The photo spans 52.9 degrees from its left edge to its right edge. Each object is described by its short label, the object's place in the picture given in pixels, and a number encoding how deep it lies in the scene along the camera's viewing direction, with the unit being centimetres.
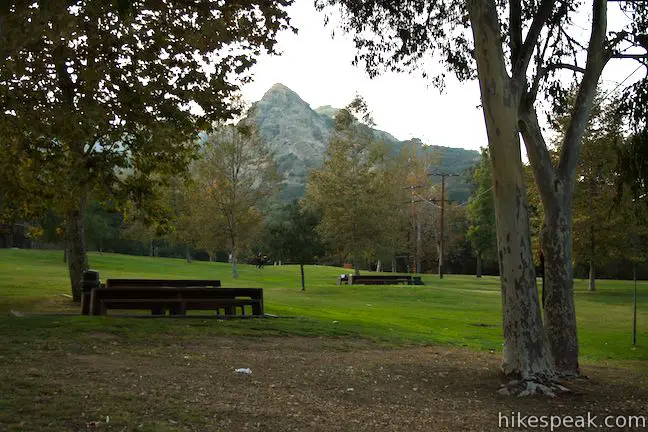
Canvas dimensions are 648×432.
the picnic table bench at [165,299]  1347
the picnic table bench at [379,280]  4181
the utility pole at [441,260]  5741
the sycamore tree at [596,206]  4003
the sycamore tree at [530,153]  892
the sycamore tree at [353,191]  4572
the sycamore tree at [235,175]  4643
